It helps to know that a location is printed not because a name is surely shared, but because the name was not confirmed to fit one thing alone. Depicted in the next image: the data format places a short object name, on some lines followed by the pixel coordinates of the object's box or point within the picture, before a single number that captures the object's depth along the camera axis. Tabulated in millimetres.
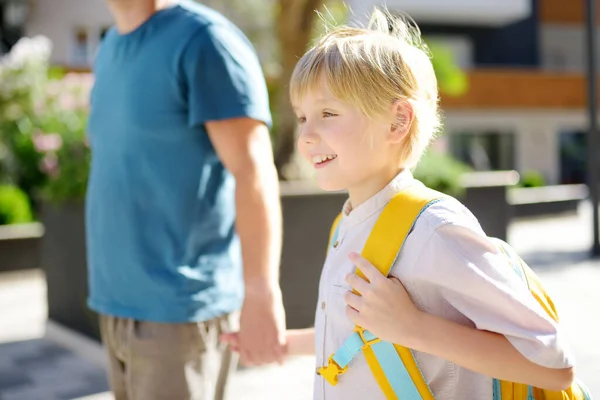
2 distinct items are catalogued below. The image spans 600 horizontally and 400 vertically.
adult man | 1922
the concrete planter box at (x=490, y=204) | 8055
